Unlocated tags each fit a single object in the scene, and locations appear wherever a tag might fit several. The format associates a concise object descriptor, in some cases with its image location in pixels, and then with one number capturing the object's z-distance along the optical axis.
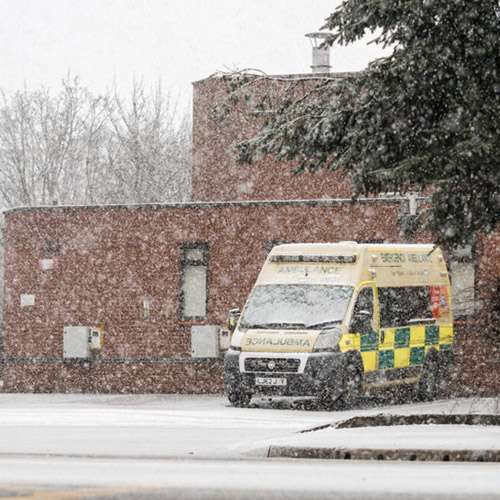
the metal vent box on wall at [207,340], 31.95
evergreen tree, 16.61
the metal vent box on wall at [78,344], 32.50
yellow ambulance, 25.08
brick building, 31.97
